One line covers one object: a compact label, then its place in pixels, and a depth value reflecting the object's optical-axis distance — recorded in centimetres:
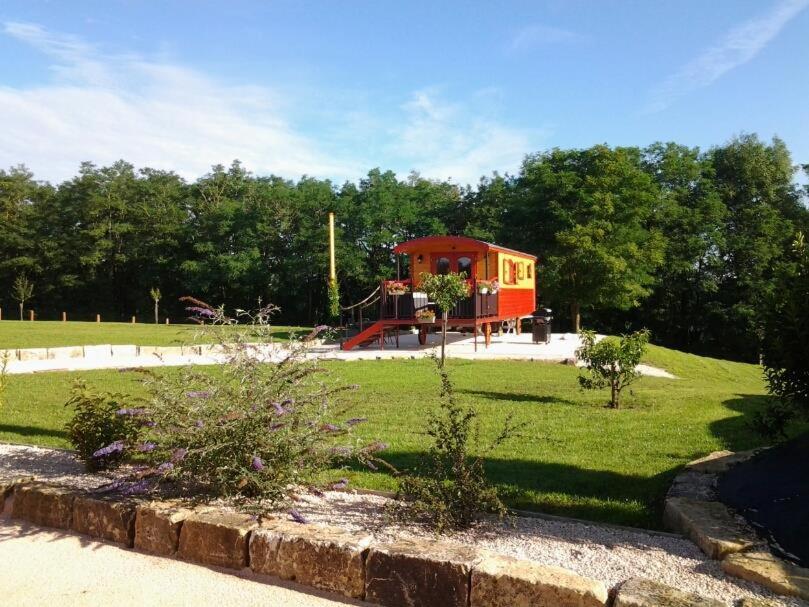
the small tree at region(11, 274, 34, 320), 3475
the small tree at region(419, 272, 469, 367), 1393
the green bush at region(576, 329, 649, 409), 812
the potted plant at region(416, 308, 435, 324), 1681
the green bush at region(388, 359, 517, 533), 353
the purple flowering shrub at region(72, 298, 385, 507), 373
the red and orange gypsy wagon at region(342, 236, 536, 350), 1727
